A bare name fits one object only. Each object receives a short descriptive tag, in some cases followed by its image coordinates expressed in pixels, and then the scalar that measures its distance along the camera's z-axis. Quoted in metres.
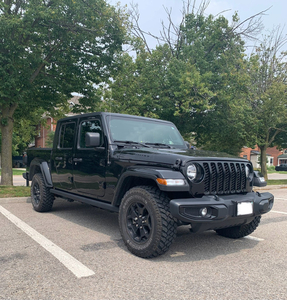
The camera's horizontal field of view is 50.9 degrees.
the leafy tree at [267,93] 15.77
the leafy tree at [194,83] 12.92
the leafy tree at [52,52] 8.89
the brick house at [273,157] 60.44
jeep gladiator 3.52
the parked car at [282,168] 46.65
